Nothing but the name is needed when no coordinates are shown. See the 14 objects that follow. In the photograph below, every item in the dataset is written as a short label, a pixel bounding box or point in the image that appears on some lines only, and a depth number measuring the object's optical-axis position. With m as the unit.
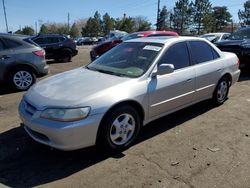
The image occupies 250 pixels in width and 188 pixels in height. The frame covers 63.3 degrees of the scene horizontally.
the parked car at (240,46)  6.35
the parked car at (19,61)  5.35
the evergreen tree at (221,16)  50.54
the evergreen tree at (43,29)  62.98
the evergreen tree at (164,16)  49.76
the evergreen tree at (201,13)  42.52
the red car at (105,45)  8.90
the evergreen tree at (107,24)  56.99
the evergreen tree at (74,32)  64.57
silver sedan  2.53
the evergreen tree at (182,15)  44.78
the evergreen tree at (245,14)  46.26
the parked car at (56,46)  10.86
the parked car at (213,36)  13.10
